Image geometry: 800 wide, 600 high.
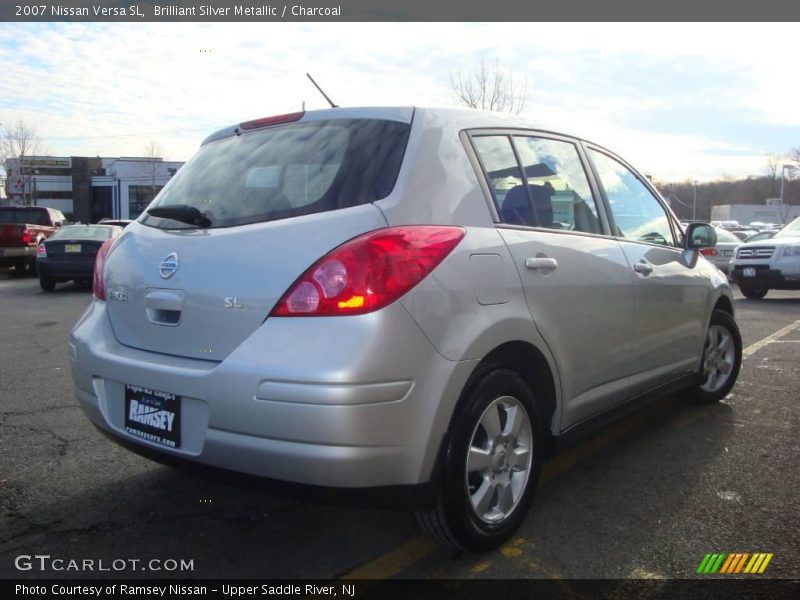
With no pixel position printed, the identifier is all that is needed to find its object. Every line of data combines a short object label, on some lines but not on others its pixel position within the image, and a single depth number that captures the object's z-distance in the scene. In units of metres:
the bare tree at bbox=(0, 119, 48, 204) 55.50
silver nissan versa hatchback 2.27
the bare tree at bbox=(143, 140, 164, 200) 58.41
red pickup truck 17.56
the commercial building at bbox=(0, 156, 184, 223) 58.44
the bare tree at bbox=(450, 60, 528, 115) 24.31
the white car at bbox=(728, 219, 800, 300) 12.43
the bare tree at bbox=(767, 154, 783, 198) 96.51
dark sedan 13.56
